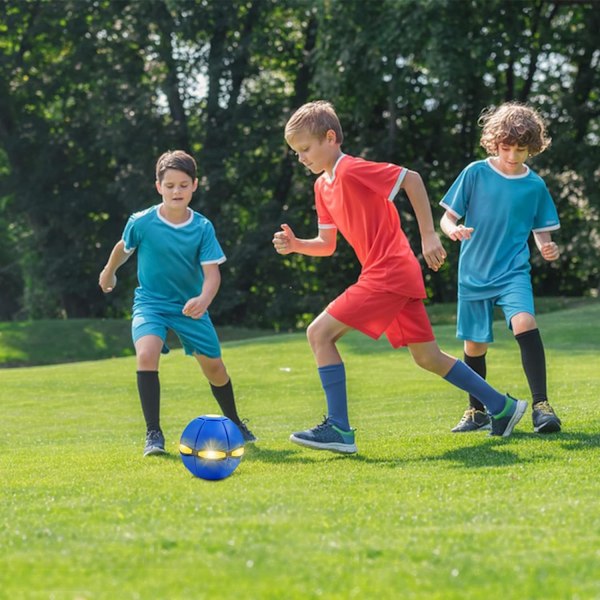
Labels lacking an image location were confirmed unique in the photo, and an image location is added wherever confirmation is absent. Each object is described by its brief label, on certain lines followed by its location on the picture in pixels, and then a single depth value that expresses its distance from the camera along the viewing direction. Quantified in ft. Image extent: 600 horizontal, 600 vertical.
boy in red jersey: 21.26
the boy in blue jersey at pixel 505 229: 23.29
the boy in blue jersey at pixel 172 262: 23.85
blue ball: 19.20
